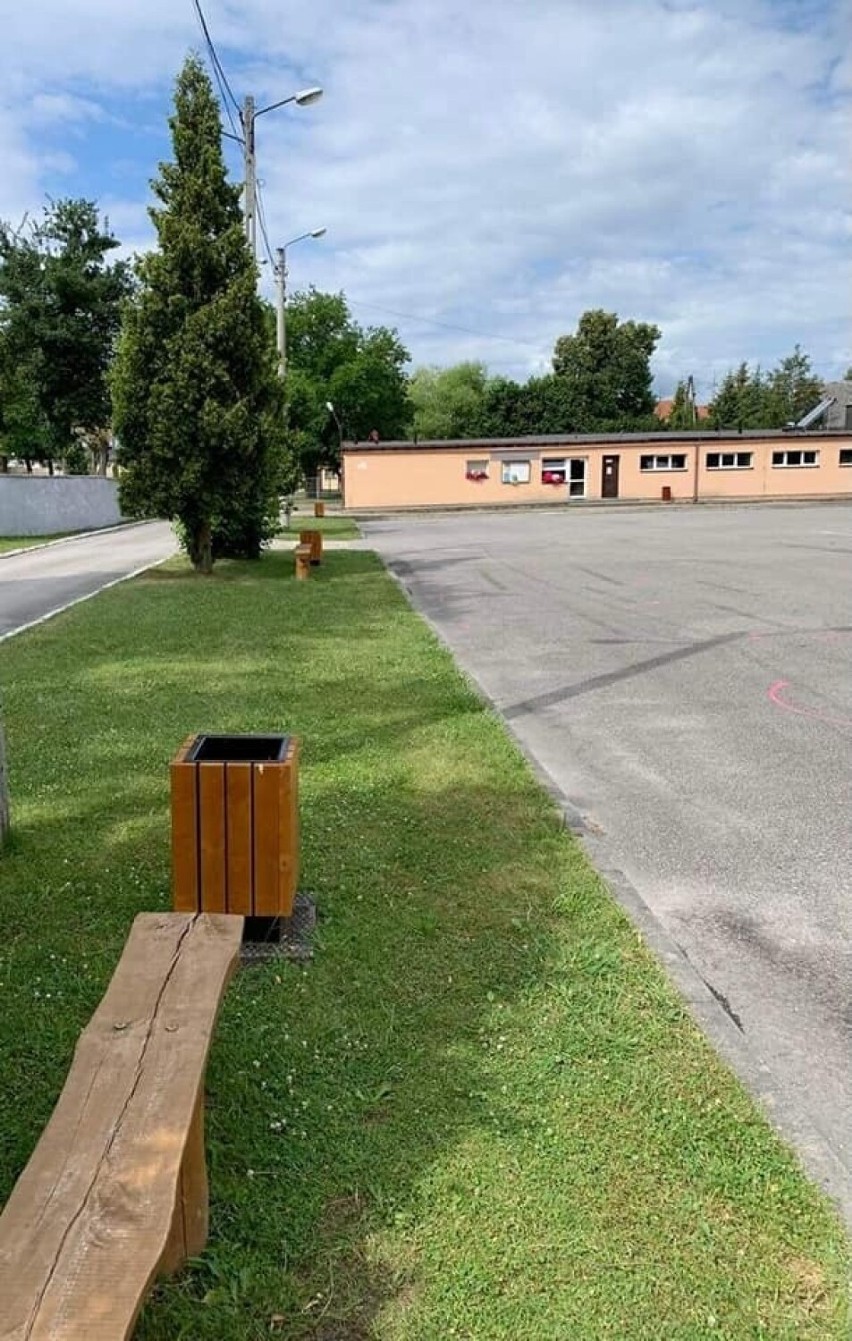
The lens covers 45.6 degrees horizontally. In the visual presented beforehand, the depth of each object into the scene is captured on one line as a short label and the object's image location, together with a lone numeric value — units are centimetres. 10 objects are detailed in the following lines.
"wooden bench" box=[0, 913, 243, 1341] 162
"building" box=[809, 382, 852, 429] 6575
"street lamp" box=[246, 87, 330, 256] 1783
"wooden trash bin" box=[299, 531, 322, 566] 1788
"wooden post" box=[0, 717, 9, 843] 455
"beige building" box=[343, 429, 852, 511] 4894
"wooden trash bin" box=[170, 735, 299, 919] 365
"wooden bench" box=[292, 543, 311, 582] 1673
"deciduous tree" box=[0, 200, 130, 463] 4209
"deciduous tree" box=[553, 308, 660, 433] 7856
